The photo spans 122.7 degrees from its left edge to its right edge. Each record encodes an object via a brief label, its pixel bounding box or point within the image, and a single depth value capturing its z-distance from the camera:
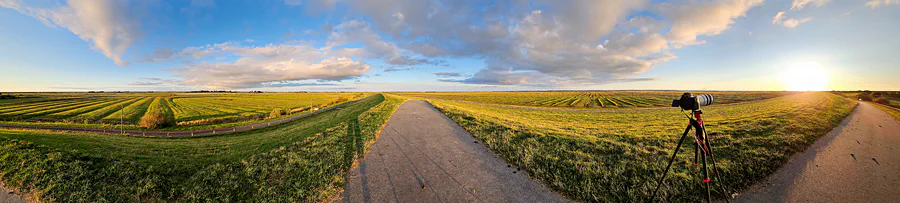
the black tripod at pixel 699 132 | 3.52
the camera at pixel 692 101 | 3.65
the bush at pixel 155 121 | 36.09
